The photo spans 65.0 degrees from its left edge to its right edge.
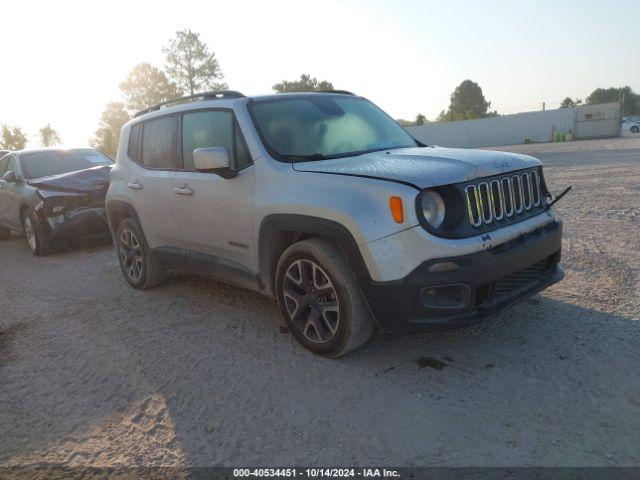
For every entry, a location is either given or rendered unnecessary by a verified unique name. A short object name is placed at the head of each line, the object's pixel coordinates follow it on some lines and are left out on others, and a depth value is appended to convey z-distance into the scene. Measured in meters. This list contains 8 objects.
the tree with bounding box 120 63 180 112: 64.44
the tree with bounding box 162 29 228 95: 62.84
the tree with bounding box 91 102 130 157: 69.59
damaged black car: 7.54
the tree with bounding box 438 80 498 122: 97.80
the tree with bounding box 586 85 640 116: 103.38
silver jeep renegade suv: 2.93
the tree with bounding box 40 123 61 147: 47.42
